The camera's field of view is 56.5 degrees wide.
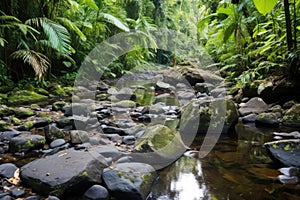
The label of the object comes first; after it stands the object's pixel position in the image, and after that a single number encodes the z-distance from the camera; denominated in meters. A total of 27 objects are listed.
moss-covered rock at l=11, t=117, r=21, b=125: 3.64
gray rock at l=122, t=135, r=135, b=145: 3.07
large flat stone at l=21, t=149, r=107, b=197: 1.88
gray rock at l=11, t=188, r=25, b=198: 1.84
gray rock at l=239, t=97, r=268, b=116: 4.35
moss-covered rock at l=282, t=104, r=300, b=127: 3.68
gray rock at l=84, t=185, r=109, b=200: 1.87
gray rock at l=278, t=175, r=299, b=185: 2.08
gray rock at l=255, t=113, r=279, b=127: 3.77
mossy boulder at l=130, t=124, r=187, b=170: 2.51
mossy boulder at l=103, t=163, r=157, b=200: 1.89
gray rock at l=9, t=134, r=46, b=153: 2.68
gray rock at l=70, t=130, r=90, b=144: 2.95
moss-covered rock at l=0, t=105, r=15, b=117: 4.04
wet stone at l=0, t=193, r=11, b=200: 1.75
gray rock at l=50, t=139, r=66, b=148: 2.85
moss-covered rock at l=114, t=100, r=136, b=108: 5.29
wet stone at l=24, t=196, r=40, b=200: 1.79
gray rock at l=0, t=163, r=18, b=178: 2.10
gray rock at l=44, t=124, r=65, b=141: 3.04
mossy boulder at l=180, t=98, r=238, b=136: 3.56
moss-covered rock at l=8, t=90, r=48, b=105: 5.05
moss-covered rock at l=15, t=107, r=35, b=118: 4.06
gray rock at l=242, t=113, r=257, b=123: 4.07
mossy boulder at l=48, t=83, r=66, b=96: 6.23
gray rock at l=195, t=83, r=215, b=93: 7.22
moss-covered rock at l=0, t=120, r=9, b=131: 3.28
